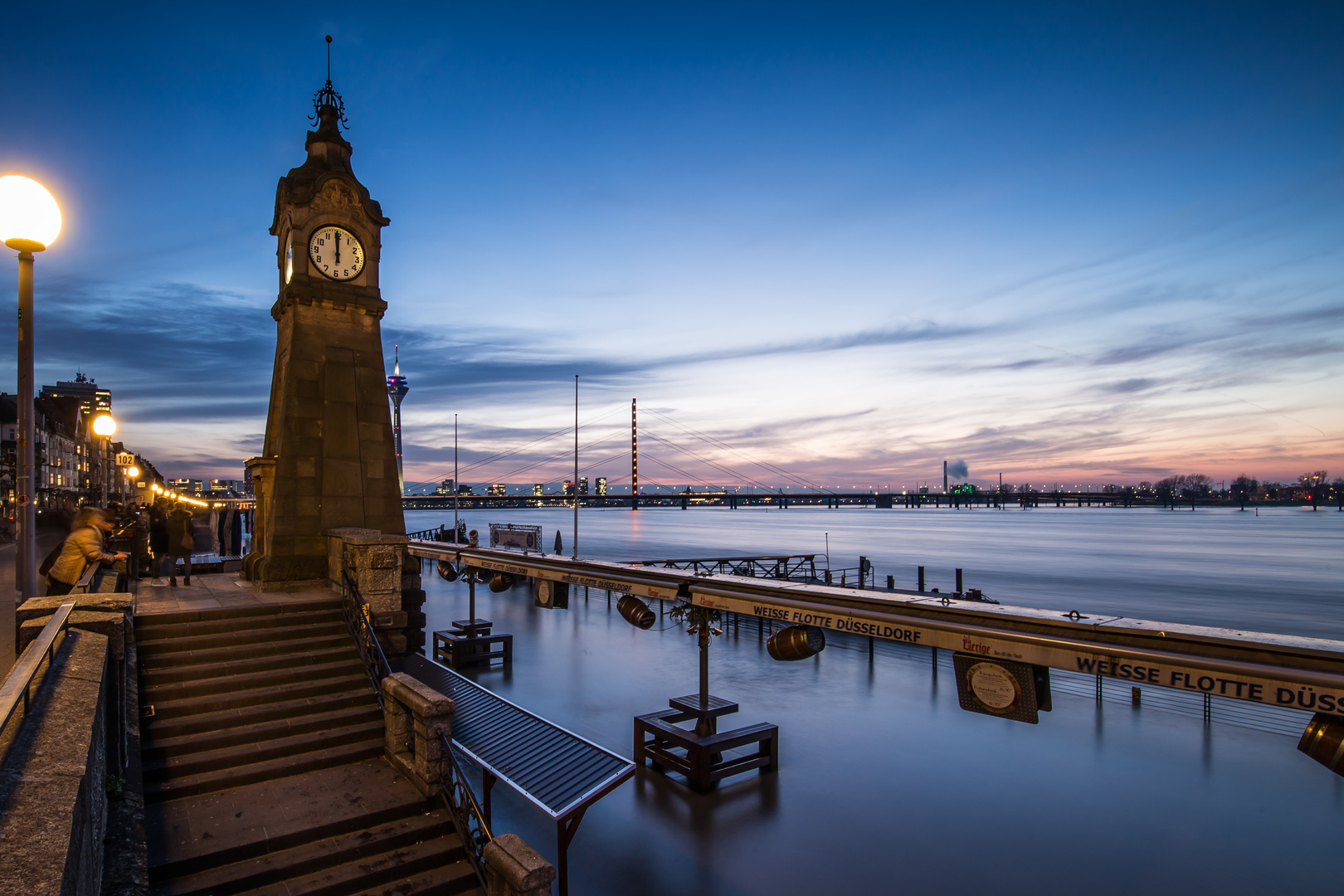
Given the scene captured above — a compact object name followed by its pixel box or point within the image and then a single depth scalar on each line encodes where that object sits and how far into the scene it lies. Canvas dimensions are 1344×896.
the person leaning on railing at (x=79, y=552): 10.30
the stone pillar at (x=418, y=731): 8.54
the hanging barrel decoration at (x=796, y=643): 9.76
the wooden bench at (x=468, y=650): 19.95
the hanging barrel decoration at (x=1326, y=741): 5.65
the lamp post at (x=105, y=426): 14.28
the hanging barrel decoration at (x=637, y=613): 12.32
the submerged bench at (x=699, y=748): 11.95
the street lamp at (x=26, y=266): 7.05
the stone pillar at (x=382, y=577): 11.91
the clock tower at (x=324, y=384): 15.28
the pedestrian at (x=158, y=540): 15.96
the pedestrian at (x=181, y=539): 14.84
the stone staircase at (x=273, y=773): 7.29
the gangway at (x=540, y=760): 8.14
